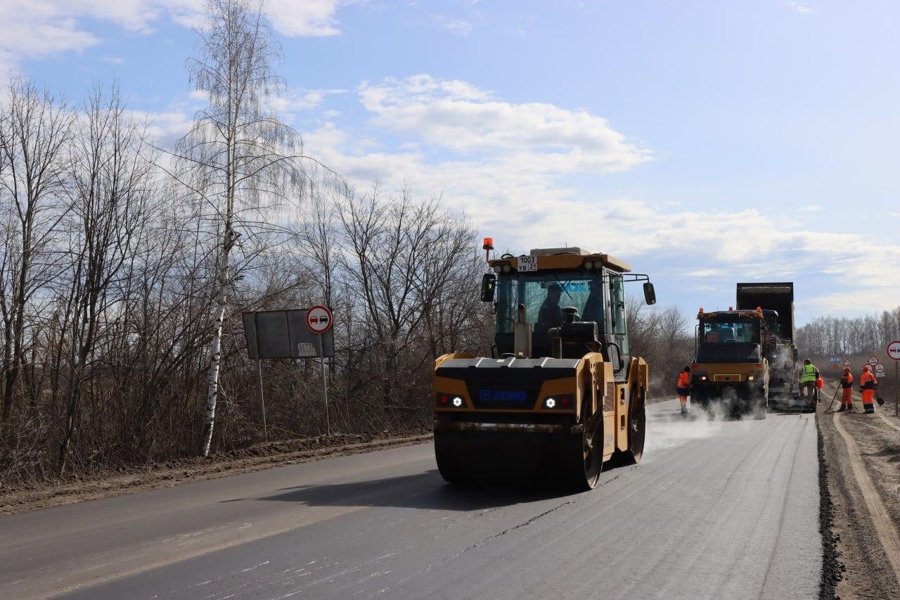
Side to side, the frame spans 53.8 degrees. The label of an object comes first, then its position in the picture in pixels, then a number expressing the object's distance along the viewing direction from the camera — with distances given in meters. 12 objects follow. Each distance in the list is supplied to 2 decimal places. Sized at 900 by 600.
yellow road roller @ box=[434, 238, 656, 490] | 10.04
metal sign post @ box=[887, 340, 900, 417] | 29.42
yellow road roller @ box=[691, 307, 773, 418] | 27.28
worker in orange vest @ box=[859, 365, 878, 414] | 30.88
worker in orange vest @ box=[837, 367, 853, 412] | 32.38
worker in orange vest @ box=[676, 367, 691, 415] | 28.38
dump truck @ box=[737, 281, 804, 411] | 31.69
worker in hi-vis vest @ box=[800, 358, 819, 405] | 31.89
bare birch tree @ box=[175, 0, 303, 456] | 15.62
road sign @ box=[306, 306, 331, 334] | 17.48
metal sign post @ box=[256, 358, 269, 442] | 16.98
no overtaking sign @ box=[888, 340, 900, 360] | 29.42
